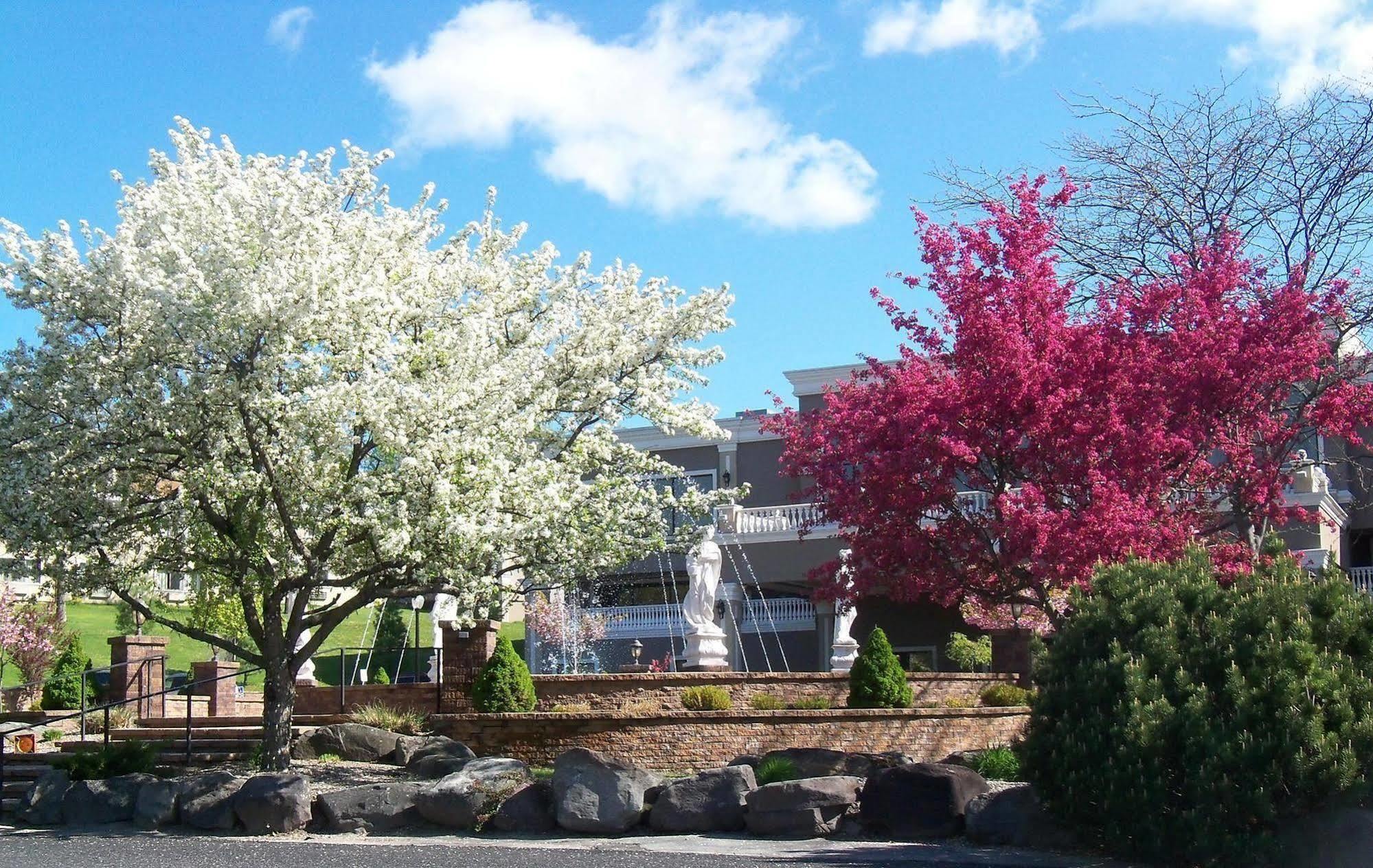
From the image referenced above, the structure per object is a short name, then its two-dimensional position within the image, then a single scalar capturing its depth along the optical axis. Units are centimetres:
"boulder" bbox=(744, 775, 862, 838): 1171
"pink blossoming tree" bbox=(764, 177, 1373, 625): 1277
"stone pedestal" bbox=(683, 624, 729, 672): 2059
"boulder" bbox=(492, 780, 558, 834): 1243
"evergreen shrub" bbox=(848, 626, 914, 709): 1692
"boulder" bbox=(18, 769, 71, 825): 1377
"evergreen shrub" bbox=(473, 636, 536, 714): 1697
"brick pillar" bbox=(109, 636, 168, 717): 2081
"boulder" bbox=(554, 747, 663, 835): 1217
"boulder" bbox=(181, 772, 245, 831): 1293
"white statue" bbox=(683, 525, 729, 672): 2066
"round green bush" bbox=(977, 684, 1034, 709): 1827
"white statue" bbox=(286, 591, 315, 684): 2303
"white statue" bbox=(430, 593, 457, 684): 1723
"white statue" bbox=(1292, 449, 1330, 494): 2581
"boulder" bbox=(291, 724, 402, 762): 1667
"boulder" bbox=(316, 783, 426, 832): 1273
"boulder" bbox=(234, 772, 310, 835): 1267
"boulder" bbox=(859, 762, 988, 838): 1144
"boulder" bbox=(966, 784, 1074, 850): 1081
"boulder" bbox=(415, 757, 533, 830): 1271
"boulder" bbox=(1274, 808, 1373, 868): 891
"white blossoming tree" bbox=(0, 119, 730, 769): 1292
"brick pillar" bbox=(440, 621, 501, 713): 1783
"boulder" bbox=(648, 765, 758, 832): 1208
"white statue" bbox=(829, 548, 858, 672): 2422
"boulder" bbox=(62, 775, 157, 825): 1352
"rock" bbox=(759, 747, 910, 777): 1341
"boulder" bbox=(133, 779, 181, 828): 1320
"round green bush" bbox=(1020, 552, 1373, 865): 909
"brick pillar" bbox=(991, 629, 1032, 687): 2083
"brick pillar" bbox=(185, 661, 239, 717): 2323
